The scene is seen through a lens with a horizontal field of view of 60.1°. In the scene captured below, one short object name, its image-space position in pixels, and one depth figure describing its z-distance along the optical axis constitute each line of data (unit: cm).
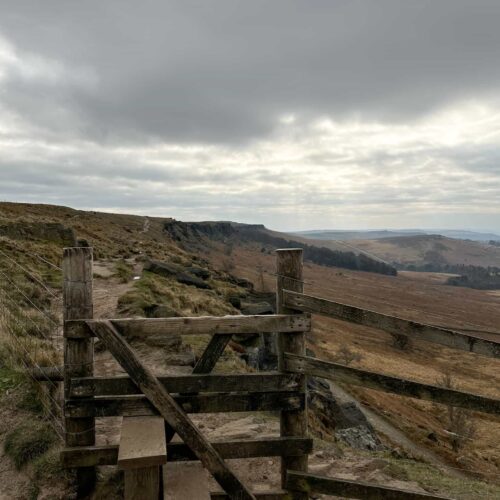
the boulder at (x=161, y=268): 2439
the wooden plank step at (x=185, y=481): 385
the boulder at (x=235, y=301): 2273
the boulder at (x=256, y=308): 2085
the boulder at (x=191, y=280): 2400
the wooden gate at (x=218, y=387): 418
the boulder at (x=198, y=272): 2847
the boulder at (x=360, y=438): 1040
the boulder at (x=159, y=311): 1250
